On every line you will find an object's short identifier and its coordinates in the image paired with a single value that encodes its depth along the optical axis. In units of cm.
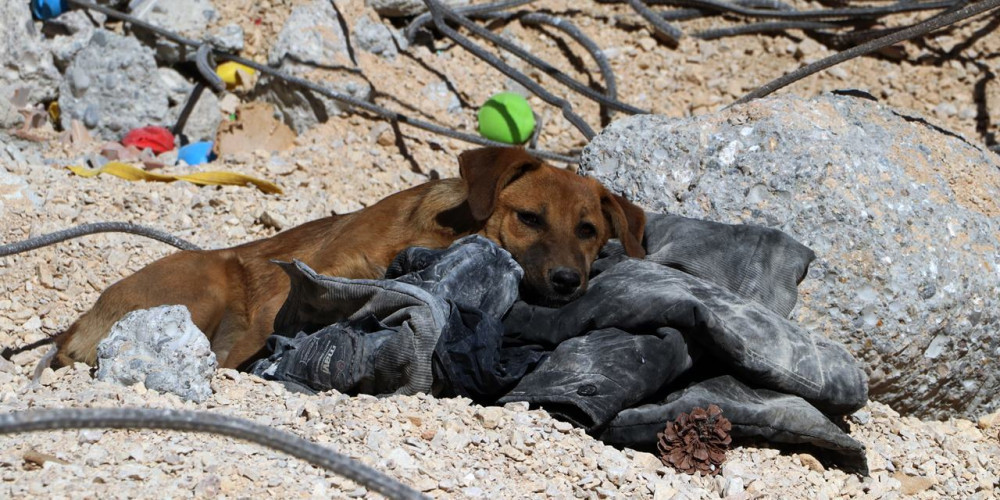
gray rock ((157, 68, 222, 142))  1903
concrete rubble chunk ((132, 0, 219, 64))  1958
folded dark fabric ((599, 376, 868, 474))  923
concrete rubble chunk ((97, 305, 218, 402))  914
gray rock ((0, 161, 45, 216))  1479
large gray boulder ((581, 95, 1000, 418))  1089
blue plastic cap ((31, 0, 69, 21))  1950
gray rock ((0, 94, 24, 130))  1766
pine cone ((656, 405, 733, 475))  902
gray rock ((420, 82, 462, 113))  1934
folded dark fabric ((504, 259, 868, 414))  958
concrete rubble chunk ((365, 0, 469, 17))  1989
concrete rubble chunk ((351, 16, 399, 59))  1955
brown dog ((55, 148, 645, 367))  1139
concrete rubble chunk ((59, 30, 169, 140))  1877
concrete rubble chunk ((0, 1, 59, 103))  1877
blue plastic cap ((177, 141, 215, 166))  1803
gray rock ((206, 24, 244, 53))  1933
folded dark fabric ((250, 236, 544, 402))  957
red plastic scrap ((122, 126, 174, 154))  1844
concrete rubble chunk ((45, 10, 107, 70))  1920
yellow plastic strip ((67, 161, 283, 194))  1620
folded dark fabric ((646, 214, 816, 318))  1071
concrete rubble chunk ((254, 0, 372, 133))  1856
